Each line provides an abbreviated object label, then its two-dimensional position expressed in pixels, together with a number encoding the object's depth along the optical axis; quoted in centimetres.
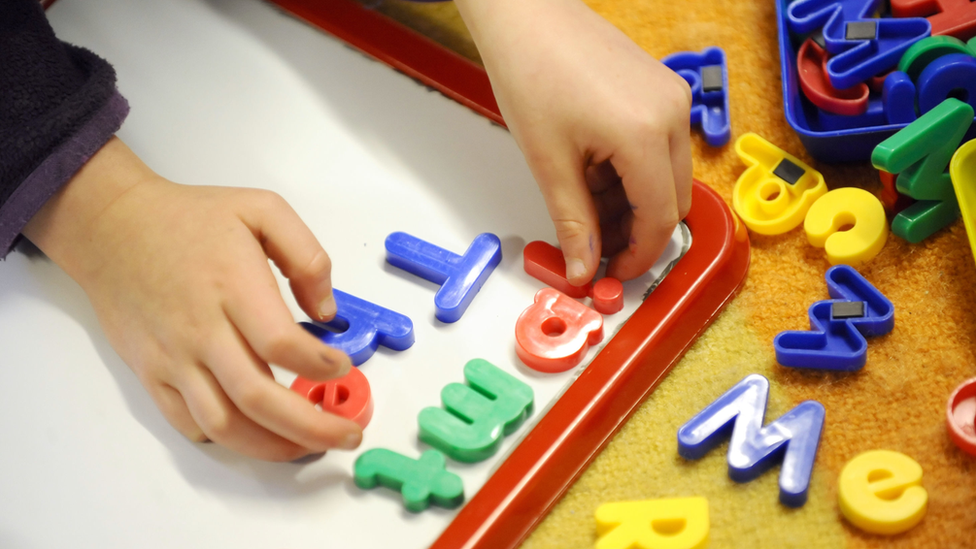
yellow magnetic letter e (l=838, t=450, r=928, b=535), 65
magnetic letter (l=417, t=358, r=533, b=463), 67
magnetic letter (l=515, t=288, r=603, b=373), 68
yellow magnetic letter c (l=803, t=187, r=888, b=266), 70
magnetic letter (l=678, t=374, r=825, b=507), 66
